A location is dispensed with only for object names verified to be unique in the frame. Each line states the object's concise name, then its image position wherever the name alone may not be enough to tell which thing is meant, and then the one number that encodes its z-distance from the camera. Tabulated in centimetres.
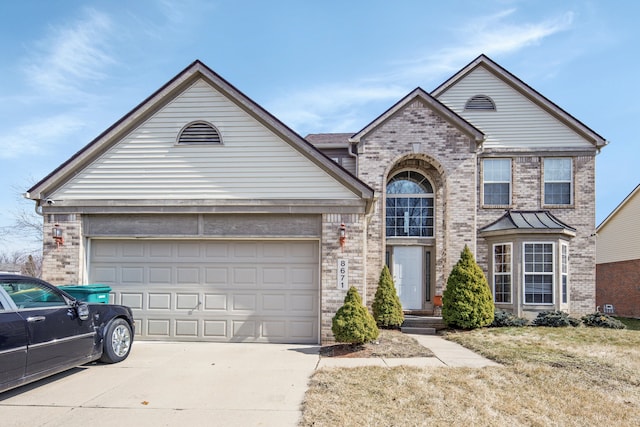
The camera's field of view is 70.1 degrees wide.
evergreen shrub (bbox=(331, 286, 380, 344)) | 886
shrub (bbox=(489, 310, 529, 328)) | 1305
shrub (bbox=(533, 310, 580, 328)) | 1329
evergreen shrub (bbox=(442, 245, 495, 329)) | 1242
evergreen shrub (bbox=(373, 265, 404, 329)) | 1242
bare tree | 2071
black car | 578
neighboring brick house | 2059
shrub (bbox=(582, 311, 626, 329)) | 1353
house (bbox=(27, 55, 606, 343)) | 998
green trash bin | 915
